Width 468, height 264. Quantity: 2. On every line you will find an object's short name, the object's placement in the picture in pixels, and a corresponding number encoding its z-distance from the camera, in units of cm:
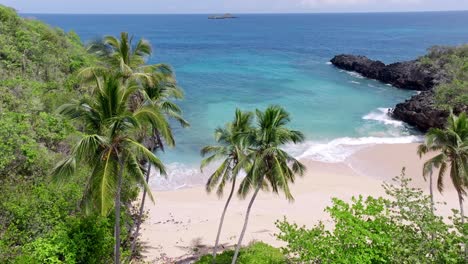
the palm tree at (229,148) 1356
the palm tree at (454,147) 1491
